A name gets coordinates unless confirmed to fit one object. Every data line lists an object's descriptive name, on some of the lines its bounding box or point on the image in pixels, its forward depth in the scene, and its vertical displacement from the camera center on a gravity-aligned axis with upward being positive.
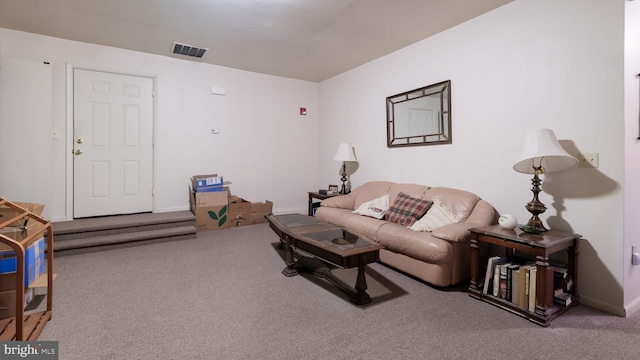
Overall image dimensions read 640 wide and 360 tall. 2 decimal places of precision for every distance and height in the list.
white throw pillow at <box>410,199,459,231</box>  2.88 -0.38
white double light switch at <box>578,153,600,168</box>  2.27 +0.17
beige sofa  2.51 -0.52
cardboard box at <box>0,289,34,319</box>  1.85 -0.78
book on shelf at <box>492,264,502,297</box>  2.32 -0.77
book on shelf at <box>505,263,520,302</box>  2.25 -0.77
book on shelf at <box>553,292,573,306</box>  2.19 -0.86
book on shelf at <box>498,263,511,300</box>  2.28 -0.77
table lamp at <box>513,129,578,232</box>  2.20 +0.17
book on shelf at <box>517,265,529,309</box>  2.15 -0.77
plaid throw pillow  3.11 -0.31
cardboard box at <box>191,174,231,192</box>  4.39 -0.05
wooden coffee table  2.24 -0.54
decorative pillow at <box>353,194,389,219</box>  3.51 -0.33
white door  4.04 +0.51
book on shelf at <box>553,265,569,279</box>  2.20 -0.67
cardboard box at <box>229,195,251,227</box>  4.73 -0.51
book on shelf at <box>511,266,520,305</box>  2.21 -0.78
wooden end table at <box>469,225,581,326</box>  2.04 -0.59
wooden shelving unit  1.47 -0.67
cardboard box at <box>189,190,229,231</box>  4.39 -0.44
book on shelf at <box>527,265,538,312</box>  2.09 -0.76
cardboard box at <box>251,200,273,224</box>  4.95 -0.51
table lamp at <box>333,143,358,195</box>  4.60 +0.40
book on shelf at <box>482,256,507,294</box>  2.38 -0.74
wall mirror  3.44 +0.81
